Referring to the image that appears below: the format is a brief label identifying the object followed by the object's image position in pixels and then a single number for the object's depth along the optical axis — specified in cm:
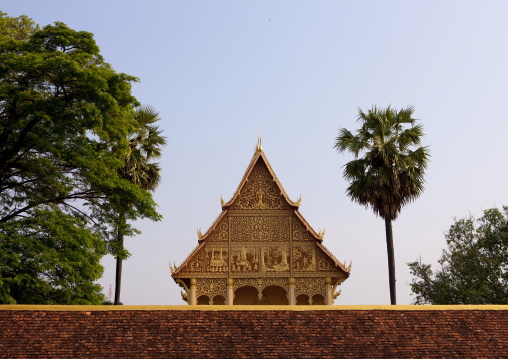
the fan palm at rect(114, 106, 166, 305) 3334
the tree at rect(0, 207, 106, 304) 2175
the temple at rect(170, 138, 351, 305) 2691
